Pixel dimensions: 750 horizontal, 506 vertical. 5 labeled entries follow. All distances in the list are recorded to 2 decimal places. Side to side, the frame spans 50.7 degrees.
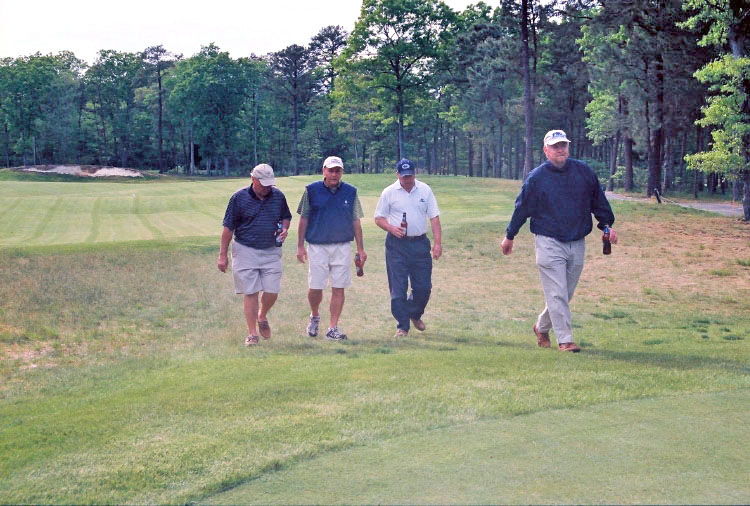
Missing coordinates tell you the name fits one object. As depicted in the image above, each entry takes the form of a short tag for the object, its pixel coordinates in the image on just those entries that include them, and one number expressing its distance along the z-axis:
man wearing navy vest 9.89
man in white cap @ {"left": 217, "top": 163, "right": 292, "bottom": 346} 9.59
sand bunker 72.06
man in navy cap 9.94
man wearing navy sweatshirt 8.43
